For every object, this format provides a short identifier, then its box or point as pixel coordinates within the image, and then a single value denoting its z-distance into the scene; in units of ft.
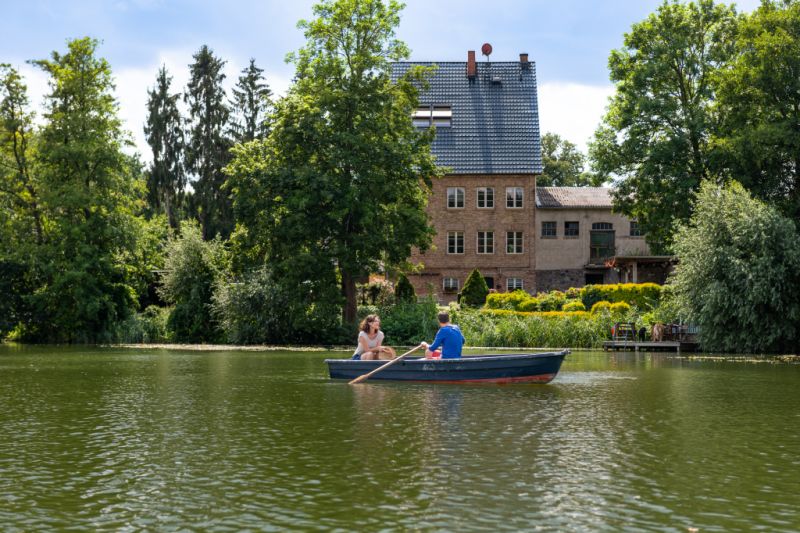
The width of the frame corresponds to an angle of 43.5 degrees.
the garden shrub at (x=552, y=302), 152.76
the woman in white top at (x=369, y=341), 79.41
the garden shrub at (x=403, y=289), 167.22
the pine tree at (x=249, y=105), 212.84
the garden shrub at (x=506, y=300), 153.48
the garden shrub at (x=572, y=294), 165.22
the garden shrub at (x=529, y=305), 151.20
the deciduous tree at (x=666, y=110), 154.92
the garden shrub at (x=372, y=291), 169.20
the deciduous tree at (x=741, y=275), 119.14
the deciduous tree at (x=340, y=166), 139.64
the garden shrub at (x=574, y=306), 148.15
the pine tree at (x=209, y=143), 205.87
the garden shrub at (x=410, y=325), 140.56
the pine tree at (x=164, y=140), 208.74
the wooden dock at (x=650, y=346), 129.80
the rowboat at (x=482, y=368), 72.64
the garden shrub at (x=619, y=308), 138.41
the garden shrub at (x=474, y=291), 170.50
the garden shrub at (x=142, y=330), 158.51
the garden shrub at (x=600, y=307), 136.77
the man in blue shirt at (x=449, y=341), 74.18
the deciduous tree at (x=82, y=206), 156.97
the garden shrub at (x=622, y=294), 152.46
